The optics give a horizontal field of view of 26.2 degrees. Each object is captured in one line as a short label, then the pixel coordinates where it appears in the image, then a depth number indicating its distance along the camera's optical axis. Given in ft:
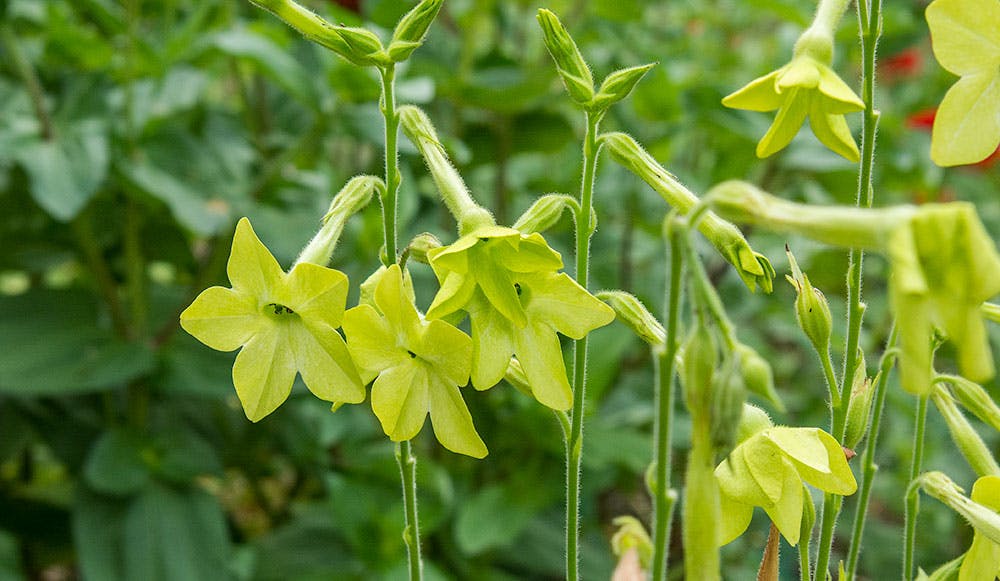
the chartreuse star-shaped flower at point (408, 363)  1.46
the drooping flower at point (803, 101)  1.49
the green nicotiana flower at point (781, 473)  1.49
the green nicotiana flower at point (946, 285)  1.27
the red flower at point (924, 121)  4.51
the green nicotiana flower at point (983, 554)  1.54
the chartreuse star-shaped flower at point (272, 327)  1.50
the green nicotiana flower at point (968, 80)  1.52
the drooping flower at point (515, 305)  1.47
